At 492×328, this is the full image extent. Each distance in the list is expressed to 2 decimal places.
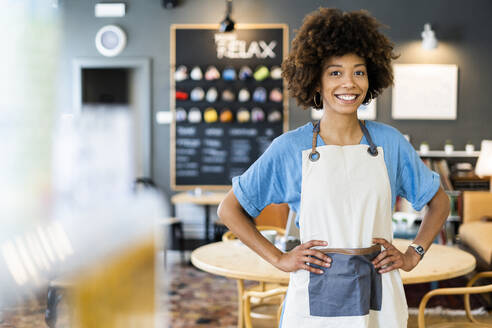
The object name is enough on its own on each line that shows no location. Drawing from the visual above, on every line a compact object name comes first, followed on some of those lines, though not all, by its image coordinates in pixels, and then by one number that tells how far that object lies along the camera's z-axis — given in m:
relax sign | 5.87
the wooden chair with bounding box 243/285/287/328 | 2.20
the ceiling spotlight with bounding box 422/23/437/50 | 5.61
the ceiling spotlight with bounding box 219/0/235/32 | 5.39
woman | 1.21
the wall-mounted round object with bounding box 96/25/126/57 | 5.95
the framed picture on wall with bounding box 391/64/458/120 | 5.82
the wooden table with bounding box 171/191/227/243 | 5.19
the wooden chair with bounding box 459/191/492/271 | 4.20
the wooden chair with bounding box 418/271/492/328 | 2.12
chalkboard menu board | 5.86
